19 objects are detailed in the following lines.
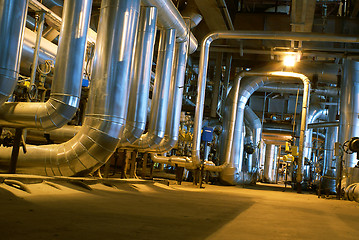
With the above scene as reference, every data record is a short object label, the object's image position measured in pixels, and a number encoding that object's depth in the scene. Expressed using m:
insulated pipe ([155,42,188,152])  9.29
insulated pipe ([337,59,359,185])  12.01
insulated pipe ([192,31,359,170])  10.13
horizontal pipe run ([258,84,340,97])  15.12
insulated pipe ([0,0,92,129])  5.21
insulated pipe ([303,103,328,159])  16.67
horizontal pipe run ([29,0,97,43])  6.49
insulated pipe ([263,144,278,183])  25.17
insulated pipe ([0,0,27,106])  4.27
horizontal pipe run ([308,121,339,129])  15.27
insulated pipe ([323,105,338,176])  16.55
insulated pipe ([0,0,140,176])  5.85
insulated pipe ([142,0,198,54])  7.77
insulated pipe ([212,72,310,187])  13.39
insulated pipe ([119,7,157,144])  7.36
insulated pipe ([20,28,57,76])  6.60
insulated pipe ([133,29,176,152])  8.47
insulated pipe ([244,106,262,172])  16.63
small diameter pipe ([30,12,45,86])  6.02
